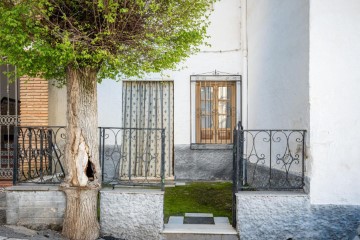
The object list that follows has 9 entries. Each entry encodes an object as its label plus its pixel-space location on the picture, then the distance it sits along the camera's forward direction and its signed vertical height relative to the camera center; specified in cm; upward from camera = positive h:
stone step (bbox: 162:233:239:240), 539 -170
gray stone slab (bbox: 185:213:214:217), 639 -164
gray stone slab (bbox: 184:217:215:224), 596 -164
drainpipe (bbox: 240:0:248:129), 918 +144
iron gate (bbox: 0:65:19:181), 845 -9
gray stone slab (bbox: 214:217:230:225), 596 -164
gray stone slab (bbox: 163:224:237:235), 541 -163
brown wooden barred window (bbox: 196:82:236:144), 948 +19
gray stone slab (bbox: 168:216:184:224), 598 -165
